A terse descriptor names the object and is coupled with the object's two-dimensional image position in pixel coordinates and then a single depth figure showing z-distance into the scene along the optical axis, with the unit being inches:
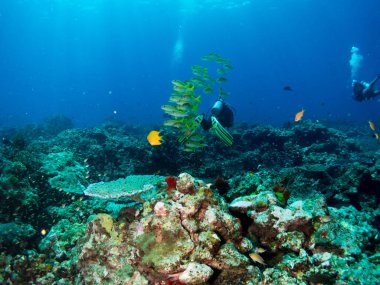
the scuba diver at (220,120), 241.7
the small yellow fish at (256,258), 122.6
